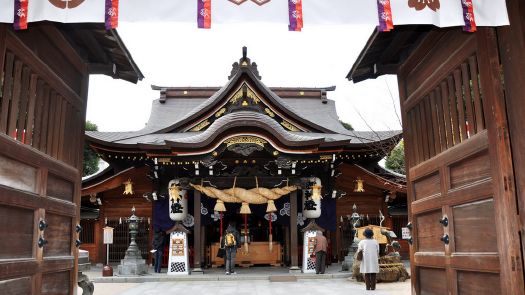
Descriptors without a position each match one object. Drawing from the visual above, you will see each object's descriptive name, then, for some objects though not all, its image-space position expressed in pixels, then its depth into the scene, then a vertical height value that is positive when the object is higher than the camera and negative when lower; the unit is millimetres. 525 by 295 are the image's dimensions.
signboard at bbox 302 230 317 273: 14977 -606
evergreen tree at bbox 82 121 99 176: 34425 +5412
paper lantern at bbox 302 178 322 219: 15578 +1074
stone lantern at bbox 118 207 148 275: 14516 -678
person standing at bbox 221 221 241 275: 14359 -247
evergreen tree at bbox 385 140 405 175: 24344 +3822
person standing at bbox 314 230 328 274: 14656 -600
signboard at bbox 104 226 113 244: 15141 +110
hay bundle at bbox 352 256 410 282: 12312 -926
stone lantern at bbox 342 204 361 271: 15198 -619
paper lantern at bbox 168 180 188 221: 15286 +1100
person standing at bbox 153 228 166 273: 15562 -325
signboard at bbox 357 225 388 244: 13686 -33
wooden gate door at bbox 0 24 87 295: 4270 +810
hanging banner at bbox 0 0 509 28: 3896 +1823
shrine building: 14930 +1899
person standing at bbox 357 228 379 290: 9961 -403
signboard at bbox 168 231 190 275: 14781 -476
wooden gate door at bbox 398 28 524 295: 3939 +618
